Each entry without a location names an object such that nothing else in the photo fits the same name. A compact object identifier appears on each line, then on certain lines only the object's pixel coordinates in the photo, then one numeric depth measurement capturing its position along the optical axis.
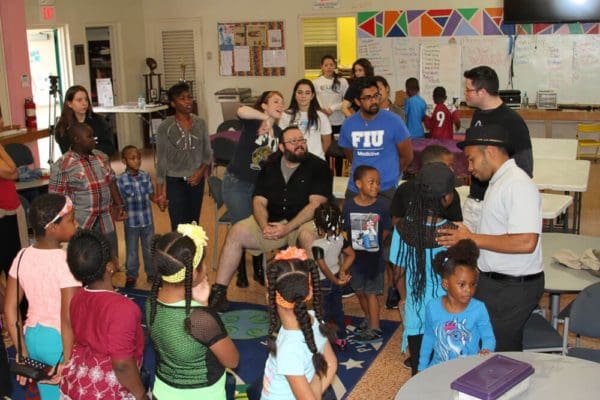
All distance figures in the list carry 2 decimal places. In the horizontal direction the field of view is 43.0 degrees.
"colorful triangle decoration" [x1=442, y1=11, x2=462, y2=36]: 11.98
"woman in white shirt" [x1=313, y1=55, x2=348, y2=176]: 9.50
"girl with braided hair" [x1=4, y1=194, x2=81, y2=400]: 3.40
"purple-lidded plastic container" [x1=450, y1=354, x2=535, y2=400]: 2.64
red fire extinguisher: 9.51
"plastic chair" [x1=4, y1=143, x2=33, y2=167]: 7.39
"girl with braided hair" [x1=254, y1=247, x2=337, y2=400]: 2.83
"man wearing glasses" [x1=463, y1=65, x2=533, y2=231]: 4.59
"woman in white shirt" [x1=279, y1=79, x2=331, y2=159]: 6.12
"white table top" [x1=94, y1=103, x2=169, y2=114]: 11.59
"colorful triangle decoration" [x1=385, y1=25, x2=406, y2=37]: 12.34
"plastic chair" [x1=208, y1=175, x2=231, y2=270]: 6.52
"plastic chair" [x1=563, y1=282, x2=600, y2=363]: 3.78
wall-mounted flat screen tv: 11.24
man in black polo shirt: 5.31
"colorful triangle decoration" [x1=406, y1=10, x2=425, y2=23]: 12.18
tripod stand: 9.37
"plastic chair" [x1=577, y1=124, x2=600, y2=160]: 11.27
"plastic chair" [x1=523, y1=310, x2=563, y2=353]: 3.94
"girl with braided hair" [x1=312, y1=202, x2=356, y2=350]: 4.87
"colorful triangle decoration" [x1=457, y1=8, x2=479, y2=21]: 11.88
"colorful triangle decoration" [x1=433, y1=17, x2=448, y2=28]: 12.07
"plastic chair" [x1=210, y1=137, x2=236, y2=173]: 7.98
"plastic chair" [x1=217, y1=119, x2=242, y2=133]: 9.61
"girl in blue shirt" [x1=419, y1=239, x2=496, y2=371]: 3.42
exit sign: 11.56
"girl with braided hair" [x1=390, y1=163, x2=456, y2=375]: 3.73
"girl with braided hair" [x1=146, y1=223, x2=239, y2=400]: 2.86
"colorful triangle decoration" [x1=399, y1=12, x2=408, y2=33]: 12.27
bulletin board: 13.20
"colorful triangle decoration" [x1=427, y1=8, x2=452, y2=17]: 12.01
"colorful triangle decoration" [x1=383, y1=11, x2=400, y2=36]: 12.34
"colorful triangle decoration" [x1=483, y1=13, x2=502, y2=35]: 11.81
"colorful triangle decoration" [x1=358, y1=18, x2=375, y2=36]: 12.52
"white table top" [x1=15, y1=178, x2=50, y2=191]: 6.56
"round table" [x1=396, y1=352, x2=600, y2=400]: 2.78
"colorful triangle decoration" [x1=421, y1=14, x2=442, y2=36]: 12.12
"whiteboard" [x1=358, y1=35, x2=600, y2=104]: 11.56
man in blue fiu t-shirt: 5.47
